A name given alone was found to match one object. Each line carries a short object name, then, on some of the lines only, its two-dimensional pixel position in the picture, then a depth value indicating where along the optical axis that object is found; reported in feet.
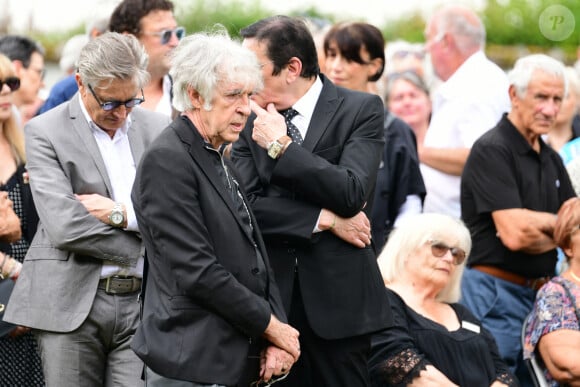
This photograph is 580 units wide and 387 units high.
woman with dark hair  41.68
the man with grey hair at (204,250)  25.17
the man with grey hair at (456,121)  45.68
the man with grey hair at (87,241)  30.04
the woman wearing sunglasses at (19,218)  34.96
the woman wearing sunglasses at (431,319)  35.58
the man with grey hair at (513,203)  40.42
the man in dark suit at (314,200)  28.91
